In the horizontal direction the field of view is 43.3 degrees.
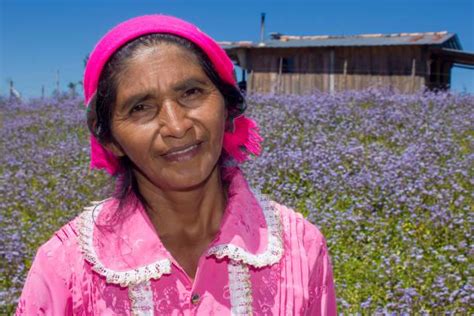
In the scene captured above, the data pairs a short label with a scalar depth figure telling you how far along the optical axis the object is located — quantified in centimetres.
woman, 168
